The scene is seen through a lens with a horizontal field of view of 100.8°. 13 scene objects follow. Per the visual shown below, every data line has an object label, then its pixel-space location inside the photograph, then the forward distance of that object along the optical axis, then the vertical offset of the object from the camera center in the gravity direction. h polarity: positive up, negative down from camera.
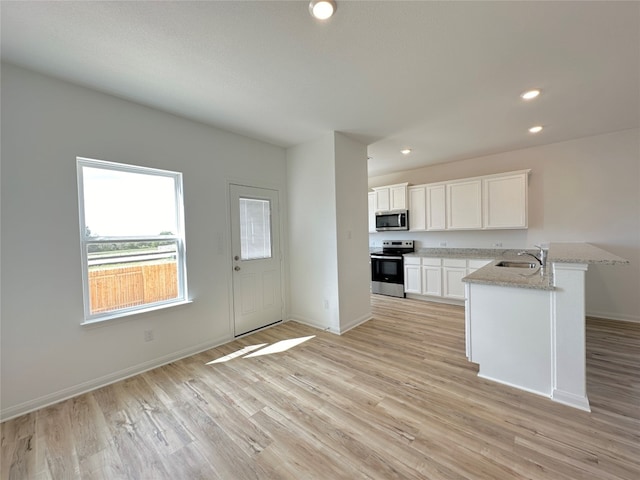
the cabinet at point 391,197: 5.49 +0.78
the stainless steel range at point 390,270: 5.32 -0.74
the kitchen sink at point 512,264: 3.39 -0.44
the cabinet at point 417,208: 5.28 +0.50
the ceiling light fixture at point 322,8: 1.53 +1.34
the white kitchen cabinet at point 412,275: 5.05 -0.82
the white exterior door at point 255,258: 3.55 -0.30
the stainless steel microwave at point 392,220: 5.47 +0.28
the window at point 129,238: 2.45 +0.02
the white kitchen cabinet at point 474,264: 4.43 -0.55
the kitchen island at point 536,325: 2.02 -0.80
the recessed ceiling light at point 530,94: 2.56 +1.34
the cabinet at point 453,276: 4.59 -0.79
